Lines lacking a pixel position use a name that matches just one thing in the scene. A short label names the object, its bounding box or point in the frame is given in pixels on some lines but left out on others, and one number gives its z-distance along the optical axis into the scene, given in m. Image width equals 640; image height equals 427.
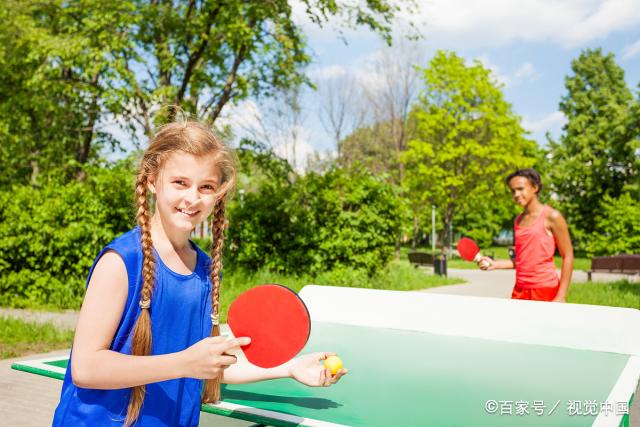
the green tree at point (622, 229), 19.05
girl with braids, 1.66
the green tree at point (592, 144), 34.53
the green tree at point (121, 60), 10.35
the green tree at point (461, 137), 25.80
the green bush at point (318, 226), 11.59
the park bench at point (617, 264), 15.03
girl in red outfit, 4.92
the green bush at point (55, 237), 9.68
